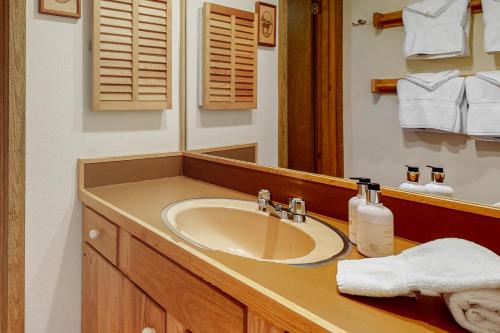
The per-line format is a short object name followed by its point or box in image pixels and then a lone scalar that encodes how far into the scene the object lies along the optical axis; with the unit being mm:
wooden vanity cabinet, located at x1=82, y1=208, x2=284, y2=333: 819
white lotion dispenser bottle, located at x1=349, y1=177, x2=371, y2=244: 995
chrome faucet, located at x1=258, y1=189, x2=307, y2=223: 1194
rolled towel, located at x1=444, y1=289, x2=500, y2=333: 579
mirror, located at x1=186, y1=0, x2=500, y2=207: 950
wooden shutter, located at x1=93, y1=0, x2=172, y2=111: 1613
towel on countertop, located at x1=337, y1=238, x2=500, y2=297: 611
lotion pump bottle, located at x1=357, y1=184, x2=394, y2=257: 874
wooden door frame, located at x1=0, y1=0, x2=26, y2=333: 1472
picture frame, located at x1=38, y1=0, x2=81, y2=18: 1494
